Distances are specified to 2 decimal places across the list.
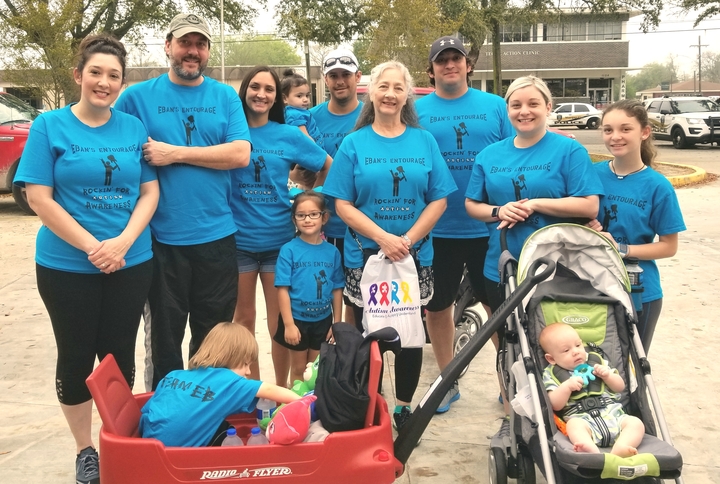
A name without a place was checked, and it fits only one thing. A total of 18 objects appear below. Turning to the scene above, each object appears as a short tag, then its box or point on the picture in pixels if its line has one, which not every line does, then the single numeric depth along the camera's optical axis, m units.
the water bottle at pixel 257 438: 2.76
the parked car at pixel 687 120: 21.80
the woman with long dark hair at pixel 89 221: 2.92
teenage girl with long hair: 3.26
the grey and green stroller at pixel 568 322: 2.74
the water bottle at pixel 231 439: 2.71
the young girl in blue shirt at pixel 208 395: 2.64
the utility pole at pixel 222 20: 23.78
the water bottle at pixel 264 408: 2.88
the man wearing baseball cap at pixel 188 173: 3.35
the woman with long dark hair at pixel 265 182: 3.75
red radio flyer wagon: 2.42
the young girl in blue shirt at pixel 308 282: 3.74
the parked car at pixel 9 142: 11.09
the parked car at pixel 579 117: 35.62
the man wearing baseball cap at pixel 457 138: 3.90
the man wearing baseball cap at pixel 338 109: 4.10
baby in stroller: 2.68
